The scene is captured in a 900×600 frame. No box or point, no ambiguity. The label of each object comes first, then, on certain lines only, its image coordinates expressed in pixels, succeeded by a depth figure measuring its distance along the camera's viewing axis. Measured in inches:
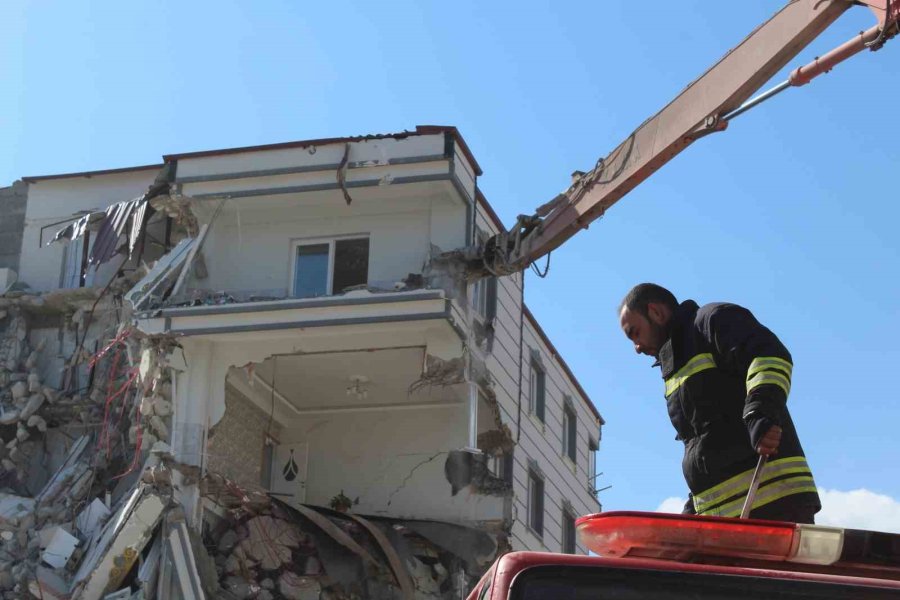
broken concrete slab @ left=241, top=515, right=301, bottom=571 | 709.9
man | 192.2
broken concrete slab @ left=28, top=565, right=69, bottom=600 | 642.8
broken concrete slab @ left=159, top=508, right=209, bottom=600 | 647.8
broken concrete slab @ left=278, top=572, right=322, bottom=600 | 701.3
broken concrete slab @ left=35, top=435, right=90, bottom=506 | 730.8
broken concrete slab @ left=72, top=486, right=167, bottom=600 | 642.8
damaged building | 705.6
